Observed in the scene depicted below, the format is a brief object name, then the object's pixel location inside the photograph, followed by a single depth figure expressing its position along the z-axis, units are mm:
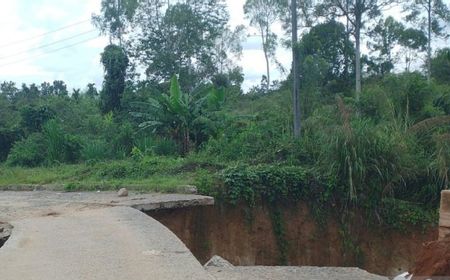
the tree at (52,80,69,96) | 54944
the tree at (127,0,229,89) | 33688
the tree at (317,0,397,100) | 28859
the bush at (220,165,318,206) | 13578
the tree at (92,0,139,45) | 35312
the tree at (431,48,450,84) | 34469
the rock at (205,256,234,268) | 7143
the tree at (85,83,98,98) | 45488
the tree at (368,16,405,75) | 31859
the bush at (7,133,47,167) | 24641
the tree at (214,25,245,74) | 45719
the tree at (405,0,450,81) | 35156
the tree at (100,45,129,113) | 30219
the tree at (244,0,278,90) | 43656
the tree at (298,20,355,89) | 26400
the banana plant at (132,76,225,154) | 20578
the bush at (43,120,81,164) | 23859
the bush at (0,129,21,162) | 28953
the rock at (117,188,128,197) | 12914
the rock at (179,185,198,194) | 13114
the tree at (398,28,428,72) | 34597
